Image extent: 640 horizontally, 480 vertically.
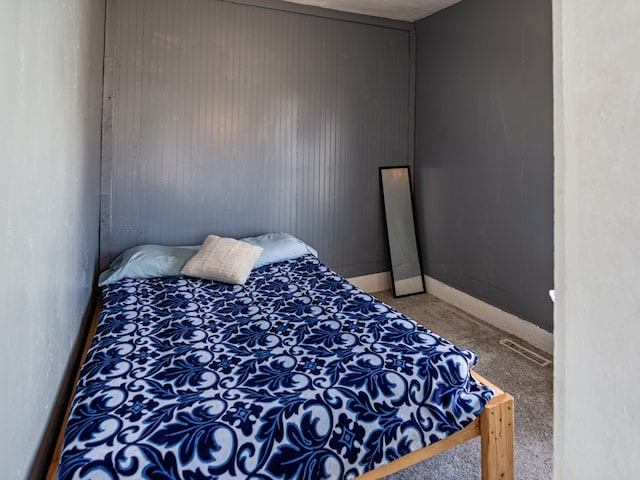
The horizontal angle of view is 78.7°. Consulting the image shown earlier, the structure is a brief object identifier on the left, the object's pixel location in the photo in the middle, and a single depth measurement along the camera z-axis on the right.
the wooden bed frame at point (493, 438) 1.42
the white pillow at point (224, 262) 2.43
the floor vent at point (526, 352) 2.48
